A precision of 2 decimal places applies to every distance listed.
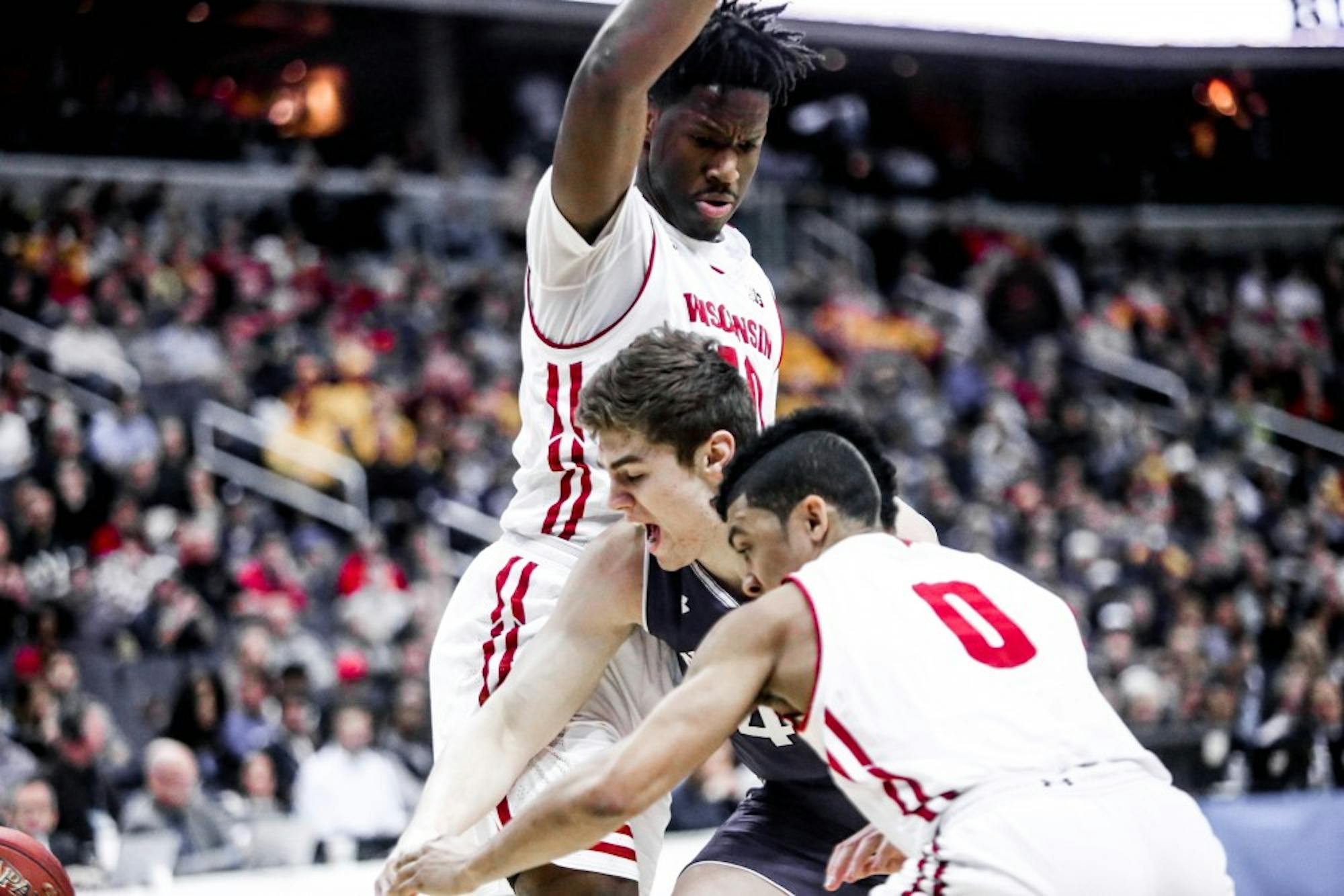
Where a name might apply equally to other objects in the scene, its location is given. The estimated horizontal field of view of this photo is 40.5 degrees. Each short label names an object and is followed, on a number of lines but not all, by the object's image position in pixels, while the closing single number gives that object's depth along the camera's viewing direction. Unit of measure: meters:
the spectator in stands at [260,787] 9.47
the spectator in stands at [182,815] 8.80
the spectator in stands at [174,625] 10.73
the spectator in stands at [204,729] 9.80
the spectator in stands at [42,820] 8.52
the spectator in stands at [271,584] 11.12
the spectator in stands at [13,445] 11.63
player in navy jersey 3.99
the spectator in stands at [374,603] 11.45
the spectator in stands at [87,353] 12.73
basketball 4.47
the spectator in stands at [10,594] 10.48
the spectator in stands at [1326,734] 11.64
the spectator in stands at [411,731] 10.22
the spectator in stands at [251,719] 9.94
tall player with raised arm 4.22
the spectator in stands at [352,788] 9.68
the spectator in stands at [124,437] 11.92
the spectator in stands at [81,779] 8.90
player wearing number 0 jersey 3.15
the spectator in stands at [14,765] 9.24
